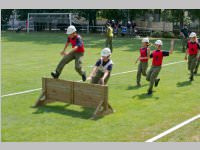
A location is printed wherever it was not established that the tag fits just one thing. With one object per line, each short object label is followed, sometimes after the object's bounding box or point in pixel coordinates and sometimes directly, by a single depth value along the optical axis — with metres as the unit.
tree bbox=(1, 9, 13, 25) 61.28
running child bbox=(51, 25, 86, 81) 12.92
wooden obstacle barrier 10.74
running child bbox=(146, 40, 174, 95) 13.45
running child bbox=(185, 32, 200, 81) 15.98
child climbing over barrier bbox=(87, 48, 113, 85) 11.34
